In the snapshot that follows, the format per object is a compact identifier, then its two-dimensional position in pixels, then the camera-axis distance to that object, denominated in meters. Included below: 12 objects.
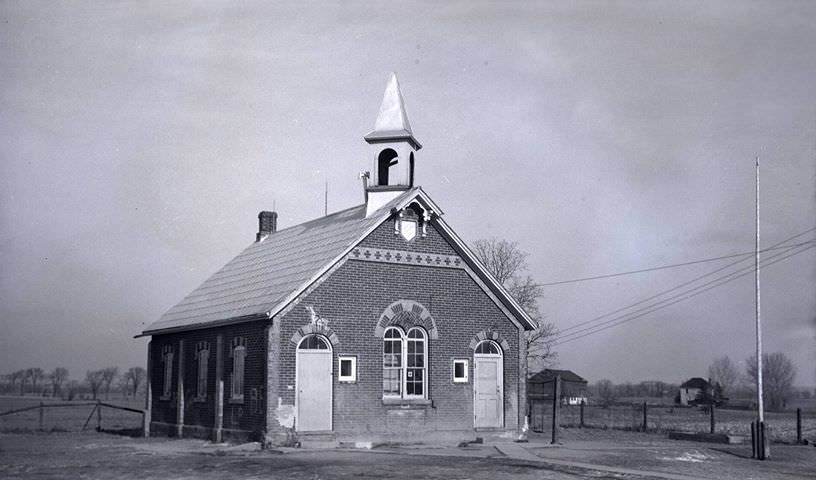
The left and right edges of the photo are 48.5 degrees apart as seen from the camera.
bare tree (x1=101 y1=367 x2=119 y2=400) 115.00
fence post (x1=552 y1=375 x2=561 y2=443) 29.16
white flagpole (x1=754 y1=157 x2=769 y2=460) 25.00
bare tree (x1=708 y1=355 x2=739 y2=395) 171.00
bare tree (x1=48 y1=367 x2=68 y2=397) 99.81
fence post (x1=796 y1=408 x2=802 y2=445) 32.24
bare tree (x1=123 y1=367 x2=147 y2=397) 122.15
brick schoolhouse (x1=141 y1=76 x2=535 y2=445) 26.16
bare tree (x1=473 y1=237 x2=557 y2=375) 48.19
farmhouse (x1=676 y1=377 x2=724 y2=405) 103.06
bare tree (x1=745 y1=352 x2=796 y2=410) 99.94
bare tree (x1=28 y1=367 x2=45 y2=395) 111.03
